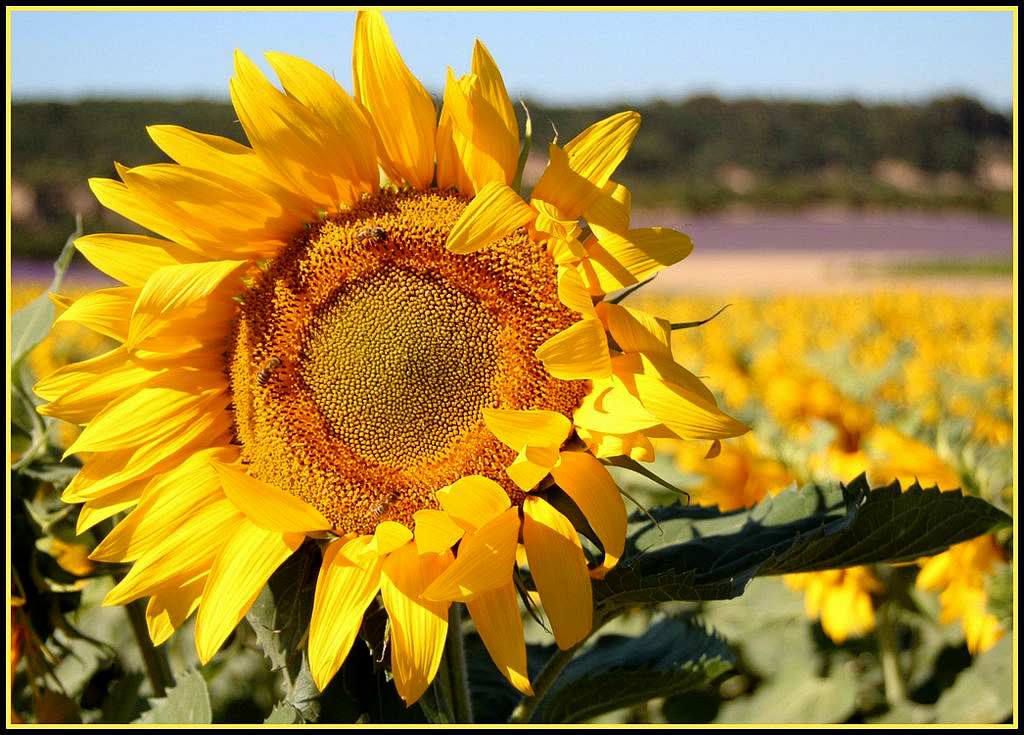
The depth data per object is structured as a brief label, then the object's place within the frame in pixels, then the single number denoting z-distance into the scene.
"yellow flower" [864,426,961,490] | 2.45
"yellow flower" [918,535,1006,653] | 2.60
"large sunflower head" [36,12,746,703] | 1.21
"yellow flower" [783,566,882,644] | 2.93
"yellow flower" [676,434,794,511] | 2.94
